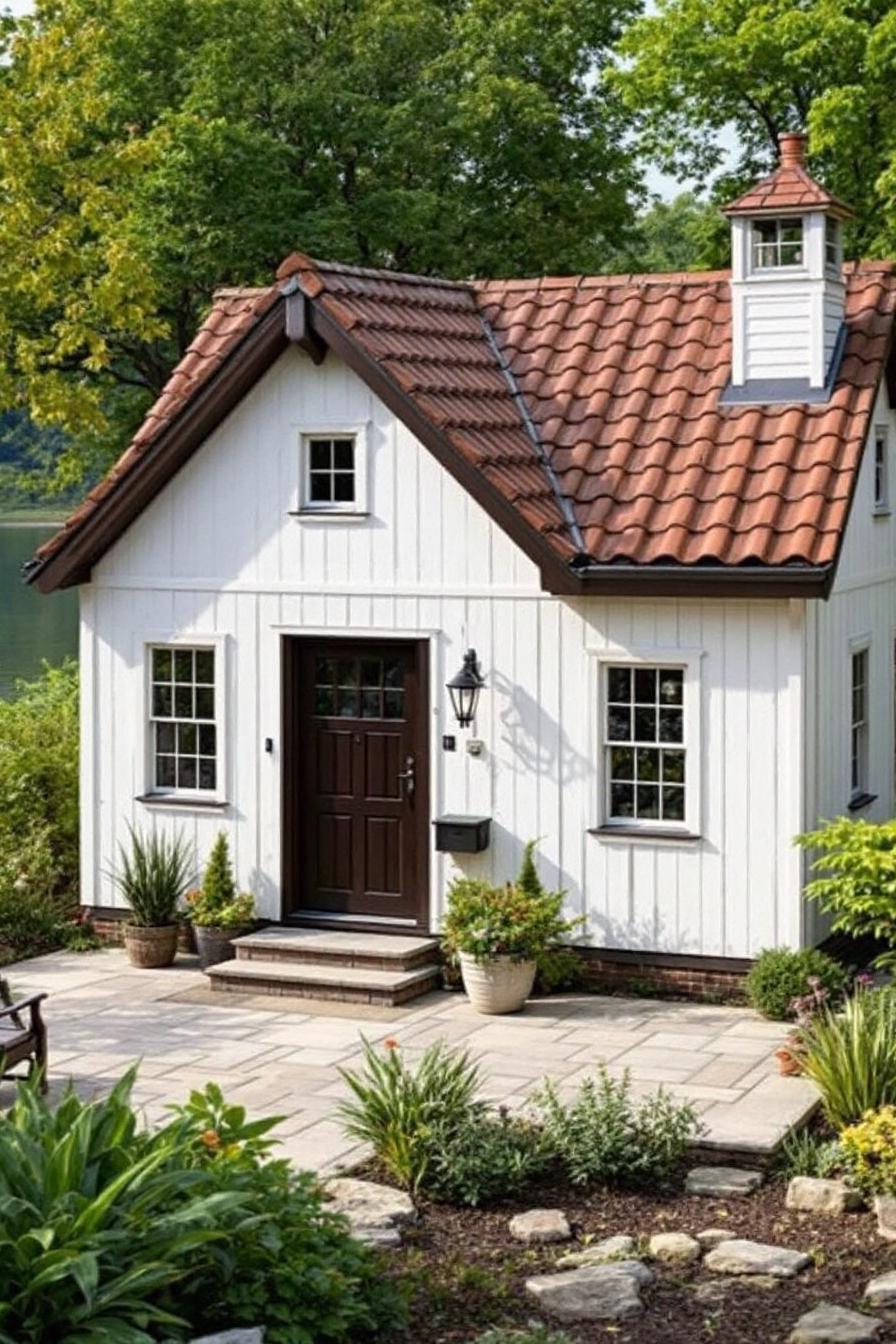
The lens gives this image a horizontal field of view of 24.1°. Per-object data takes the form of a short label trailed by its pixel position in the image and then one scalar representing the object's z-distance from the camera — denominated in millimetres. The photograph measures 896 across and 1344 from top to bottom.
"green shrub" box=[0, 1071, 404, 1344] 7609
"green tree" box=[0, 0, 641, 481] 30734
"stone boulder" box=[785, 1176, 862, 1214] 10445
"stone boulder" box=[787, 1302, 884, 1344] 8633
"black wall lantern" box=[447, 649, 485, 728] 16047
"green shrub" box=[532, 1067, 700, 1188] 10852
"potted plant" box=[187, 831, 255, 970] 16734
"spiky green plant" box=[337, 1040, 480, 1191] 10797
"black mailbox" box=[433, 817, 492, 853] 16000
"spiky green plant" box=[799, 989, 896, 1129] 11367
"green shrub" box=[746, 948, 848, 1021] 14703
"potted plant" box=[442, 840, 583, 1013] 15070
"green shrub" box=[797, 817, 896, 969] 13906
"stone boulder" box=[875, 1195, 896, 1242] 10039
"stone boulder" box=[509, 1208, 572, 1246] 10078
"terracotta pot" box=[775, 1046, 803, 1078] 13133
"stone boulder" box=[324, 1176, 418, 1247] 9938
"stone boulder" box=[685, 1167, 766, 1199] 10797
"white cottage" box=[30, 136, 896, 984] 15375
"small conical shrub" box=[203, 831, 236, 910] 16844
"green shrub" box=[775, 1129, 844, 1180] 10945
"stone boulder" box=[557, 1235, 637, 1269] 9688
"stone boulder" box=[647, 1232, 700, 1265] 9750
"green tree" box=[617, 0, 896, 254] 26234
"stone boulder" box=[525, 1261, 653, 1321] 9016
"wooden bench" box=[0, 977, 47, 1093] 12242
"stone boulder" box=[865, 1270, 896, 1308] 9125
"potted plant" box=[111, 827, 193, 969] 16922
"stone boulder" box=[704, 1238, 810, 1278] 9531
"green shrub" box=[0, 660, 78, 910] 18266
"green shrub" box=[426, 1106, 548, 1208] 10570
